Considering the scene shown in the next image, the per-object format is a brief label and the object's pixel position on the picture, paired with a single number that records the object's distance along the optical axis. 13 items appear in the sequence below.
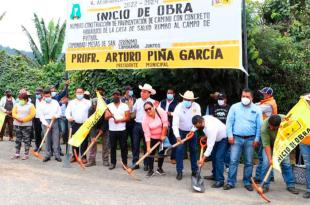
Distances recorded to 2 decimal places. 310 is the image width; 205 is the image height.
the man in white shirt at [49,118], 10.99
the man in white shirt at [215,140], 8.09
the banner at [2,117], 11.06
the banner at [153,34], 8.77
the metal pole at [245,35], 8.68
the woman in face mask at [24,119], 11.00
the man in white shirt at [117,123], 9.90
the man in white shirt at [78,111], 10.52
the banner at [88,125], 9.91
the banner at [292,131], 7.44
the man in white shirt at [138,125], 10.08
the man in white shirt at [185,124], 8.97
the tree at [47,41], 23.98
